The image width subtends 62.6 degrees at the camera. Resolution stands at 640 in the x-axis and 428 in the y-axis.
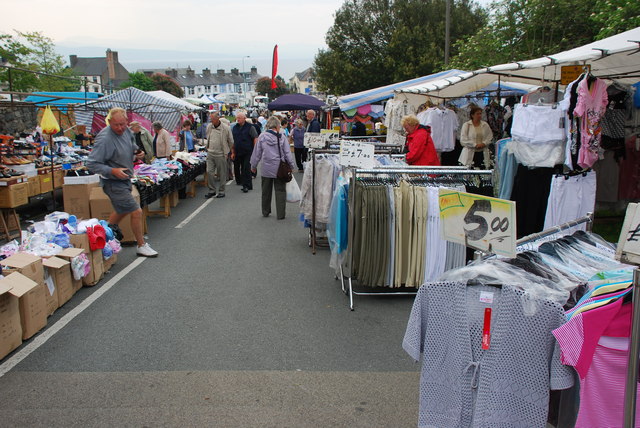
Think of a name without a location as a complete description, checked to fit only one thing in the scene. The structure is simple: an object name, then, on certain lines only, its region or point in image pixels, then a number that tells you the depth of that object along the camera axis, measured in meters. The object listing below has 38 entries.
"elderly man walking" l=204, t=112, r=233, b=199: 13.05
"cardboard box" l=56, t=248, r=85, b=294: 5.84
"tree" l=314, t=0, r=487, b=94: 31.34
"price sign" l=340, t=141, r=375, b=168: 6.01
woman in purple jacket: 10.21
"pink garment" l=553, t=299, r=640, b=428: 2.20
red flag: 32.03
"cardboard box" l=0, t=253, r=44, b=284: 4.89
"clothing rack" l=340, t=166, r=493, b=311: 5.62
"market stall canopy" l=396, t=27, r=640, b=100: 5.08
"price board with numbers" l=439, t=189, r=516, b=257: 2.79
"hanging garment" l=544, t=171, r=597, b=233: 5.75
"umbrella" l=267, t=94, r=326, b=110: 21.56
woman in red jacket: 7.98
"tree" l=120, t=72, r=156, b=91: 77.94
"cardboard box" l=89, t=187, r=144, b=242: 8.45
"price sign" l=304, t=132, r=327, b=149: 8.05
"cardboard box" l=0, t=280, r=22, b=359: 4.38
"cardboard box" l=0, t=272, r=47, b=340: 4.56
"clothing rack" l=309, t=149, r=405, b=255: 7.79
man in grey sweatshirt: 7.07
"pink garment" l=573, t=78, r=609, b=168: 5.37
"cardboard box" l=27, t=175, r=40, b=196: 10.30
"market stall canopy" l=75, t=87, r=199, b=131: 17.44
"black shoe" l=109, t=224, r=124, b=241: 7.58
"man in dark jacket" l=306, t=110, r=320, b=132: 18.58
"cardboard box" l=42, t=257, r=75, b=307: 5.45
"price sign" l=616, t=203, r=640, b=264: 1.98
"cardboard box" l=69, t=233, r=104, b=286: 6.28
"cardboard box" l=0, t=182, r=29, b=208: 9.14
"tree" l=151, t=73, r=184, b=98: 77.62
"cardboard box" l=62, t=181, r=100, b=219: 8.68
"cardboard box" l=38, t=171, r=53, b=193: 10.97
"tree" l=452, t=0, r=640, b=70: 15.04
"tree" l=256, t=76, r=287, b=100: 106.86
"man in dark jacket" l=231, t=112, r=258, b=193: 13.83
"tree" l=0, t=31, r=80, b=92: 31.58
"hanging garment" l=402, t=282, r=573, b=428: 2.54
